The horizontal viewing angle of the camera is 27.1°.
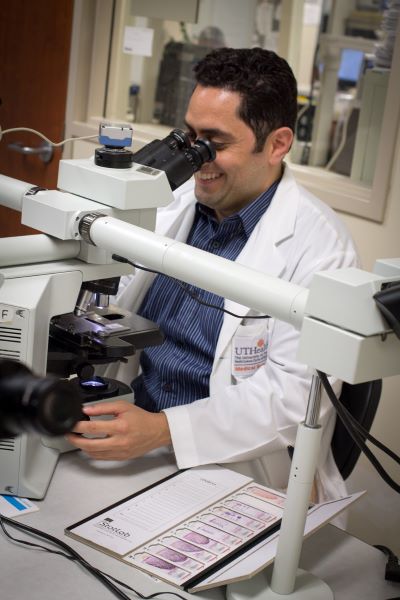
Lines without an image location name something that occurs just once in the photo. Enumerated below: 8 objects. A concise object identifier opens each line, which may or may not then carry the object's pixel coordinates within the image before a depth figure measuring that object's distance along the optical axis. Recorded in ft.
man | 5.17
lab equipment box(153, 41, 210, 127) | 10.94
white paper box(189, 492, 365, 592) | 3.84
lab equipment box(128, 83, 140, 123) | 11.33
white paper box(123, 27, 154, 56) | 10.87
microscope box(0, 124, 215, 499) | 4.19
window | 9.83
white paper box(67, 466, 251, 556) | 4.17
